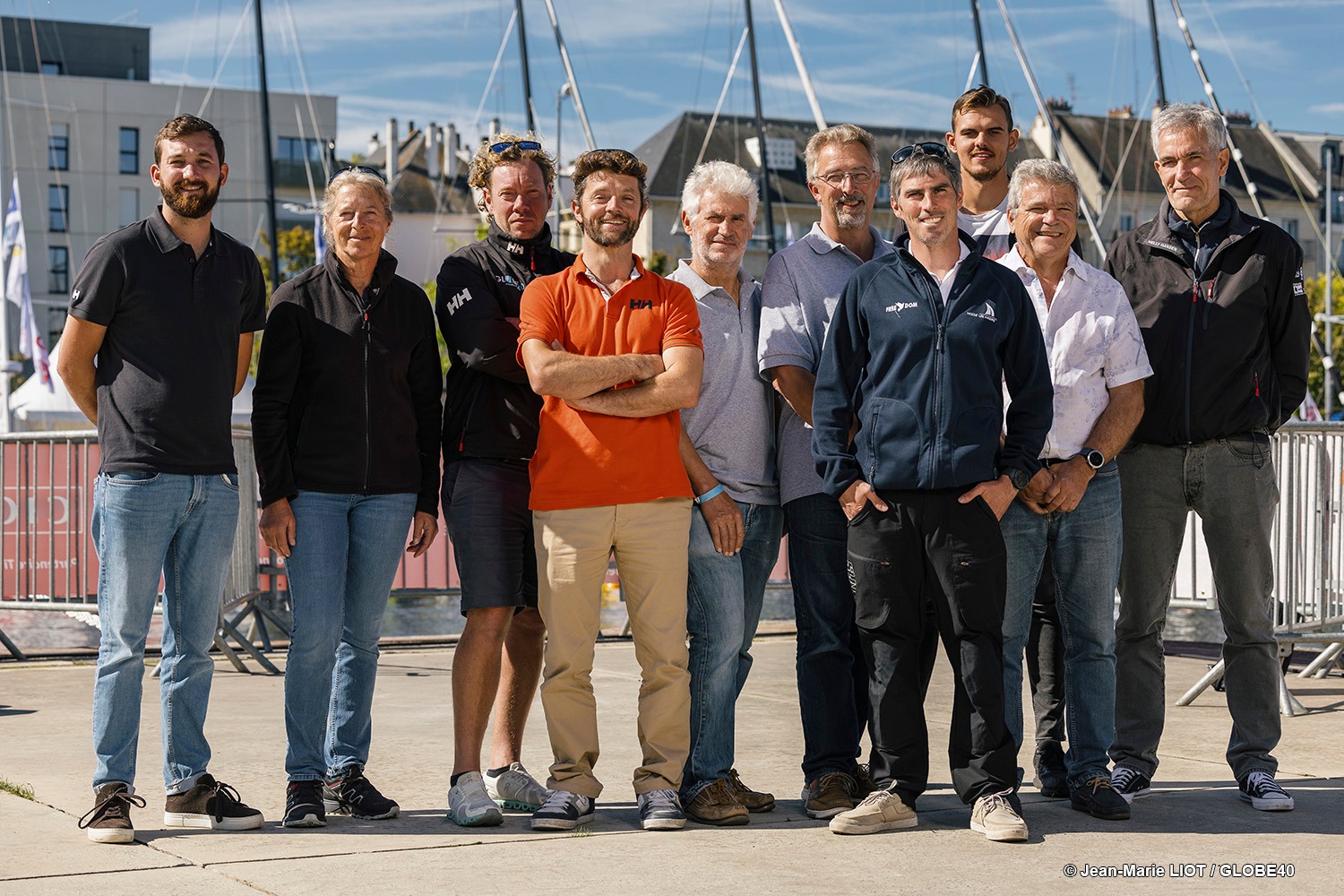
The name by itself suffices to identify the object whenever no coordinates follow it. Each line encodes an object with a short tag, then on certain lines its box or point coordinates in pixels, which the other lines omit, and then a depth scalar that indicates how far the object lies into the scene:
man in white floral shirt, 5.52
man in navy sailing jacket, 5.14
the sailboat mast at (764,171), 38.25
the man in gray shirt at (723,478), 5.47
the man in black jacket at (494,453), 5.47
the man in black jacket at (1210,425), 5.72
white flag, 25.30
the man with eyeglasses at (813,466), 5.50
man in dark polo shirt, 5.08
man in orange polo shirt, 5.24
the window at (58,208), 71.69
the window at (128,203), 73.31
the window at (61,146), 72.75
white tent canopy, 27.16
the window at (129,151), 73.62
